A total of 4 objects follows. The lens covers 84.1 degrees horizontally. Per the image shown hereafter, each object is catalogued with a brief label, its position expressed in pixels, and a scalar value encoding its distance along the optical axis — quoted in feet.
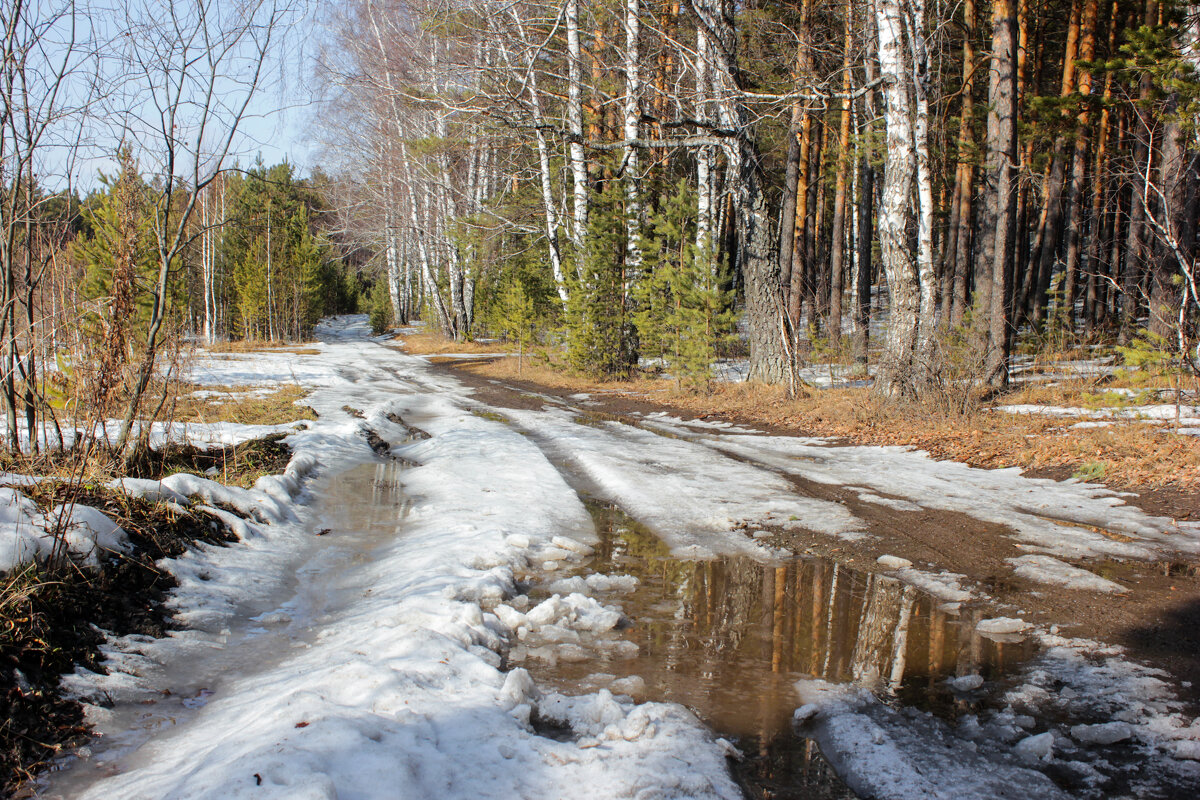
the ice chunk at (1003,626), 11.71
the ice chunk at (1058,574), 13.17
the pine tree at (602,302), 54.65
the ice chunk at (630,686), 10.06
